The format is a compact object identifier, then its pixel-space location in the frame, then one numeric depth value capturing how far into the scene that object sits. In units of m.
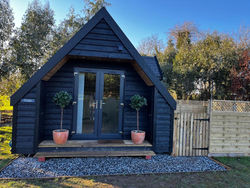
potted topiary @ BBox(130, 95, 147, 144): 3.95
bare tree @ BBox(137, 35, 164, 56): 20.23
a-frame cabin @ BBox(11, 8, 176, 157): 3.49
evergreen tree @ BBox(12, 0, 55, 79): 8.53
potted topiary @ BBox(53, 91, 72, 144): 3.63
